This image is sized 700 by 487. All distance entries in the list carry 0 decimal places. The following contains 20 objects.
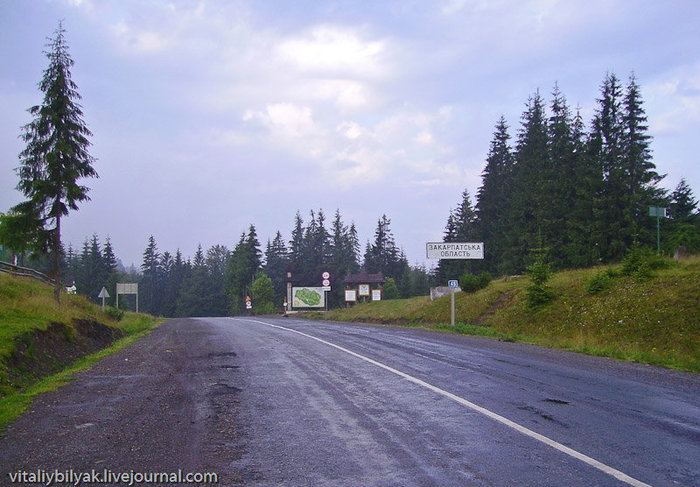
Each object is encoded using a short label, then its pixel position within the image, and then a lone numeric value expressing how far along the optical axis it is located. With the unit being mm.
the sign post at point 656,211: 25375
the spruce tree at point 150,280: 139750
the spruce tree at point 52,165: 24594
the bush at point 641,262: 20047
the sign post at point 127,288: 44603
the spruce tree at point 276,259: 124750
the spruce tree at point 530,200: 47438
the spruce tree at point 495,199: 57147
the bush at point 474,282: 31438
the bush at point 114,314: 29620
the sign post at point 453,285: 24078
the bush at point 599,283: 20547
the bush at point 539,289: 22562
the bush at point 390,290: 97812
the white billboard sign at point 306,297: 70312
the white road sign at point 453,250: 26188
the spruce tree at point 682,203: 46034
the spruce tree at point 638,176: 38938
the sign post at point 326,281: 41362
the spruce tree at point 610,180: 39781
